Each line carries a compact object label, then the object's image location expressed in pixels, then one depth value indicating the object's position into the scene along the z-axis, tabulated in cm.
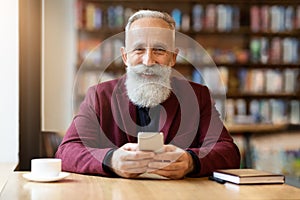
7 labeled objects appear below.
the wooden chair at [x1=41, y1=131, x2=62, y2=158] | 249
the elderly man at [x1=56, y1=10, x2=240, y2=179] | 180
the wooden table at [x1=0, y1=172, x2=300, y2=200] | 138
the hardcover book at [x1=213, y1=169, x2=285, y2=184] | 157
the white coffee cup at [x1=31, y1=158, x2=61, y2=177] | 159
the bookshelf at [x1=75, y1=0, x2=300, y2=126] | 425
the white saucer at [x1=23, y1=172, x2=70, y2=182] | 156
